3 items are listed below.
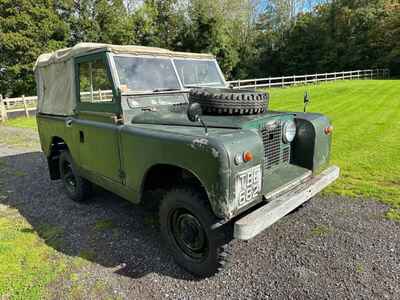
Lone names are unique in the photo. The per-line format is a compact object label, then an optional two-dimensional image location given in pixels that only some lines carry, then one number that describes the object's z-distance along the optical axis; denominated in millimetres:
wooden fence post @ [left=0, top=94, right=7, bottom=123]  15930
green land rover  2438
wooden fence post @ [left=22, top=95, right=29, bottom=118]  16589
